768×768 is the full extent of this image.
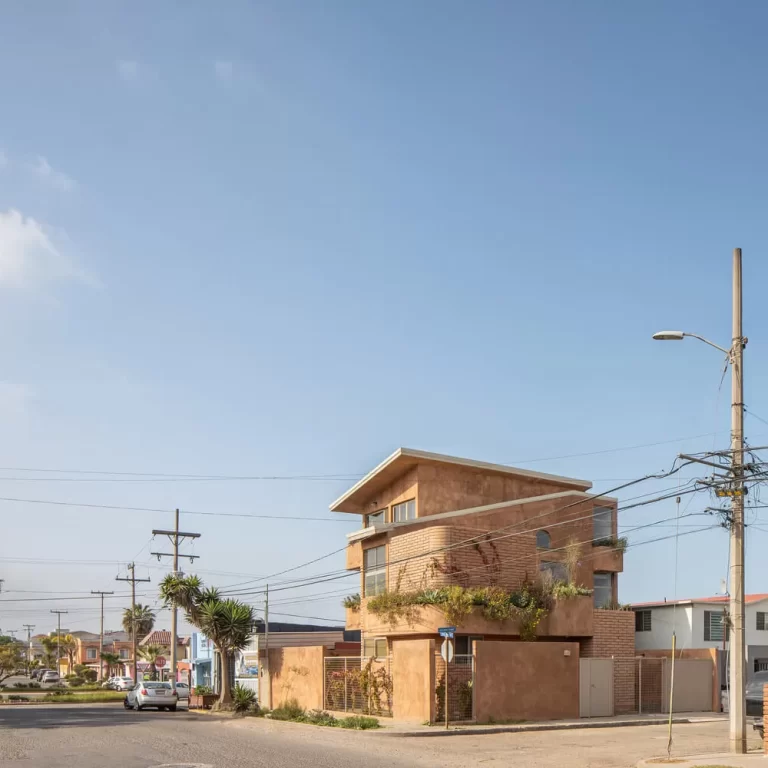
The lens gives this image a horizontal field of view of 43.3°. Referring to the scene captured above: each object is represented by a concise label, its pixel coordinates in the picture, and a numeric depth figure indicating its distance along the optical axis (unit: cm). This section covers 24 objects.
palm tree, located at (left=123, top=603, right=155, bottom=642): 11975
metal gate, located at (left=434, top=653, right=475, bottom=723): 3066
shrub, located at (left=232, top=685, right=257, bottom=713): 3916
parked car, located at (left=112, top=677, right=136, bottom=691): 7850
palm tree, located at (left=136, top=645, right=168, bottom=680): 8913
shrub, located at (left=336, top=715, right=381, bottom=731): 2856
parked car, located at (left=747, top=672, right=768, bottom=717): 3196
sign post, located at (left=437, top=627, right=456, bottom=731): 2783
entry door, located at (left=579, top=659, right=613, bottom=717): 3397
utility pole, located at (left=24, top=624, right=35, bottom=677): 16640
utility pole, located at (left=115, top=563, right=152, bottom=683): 8038
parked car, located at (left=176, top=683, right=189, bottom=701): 5816
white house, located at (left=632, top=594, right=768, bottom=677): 4613
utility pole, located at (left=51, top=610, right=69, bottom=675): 13351
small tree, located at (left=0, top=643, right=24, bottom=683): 8368
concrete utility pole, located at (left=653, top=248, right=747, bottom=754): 2070
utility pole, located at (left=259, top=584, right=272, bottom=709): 4312
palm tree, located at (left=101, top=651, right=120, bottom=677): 11138
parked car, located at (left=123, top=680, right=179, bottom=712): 4503
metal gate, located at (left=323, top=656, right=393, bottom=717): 3344
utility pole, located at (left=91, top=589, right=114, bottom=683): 10231
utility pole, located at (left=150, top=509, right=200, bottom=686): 5084
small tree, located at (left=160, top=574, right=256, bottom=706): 4394
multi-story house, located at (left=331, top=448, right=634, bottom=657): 3472
